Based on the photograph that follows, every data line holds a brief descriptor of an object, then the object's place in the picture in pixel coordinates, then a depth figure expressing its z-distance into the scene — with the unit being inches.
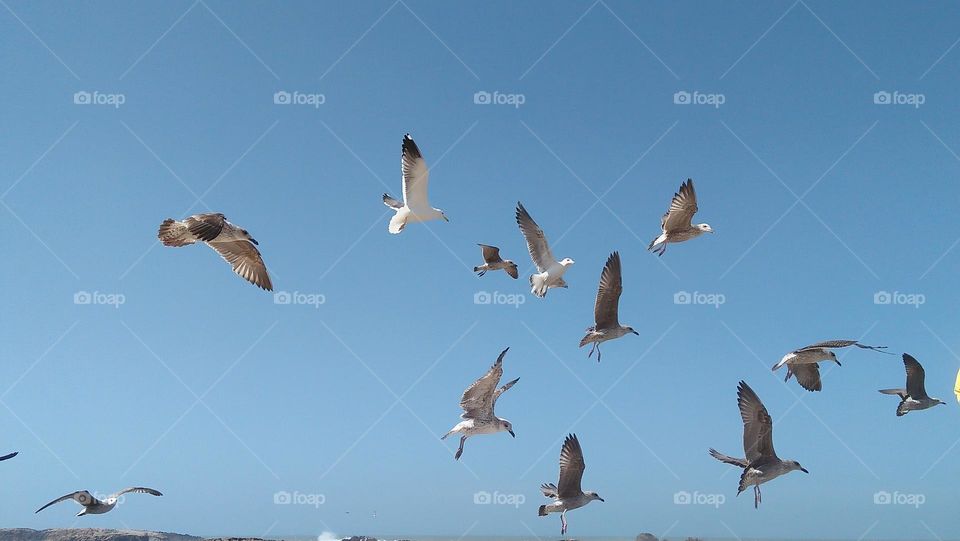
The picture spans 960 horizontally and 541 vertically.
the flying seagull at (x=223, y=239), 557.1
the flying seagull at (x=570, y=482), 671.1
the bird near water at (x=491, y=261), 797.9
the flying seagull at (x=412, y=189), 685.3
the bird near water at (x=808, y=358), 621.7
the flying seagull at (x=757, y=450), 602.2
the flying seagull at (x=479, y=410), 657.0
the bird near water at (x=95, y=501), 573.0
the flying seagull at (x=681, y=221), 692.1
